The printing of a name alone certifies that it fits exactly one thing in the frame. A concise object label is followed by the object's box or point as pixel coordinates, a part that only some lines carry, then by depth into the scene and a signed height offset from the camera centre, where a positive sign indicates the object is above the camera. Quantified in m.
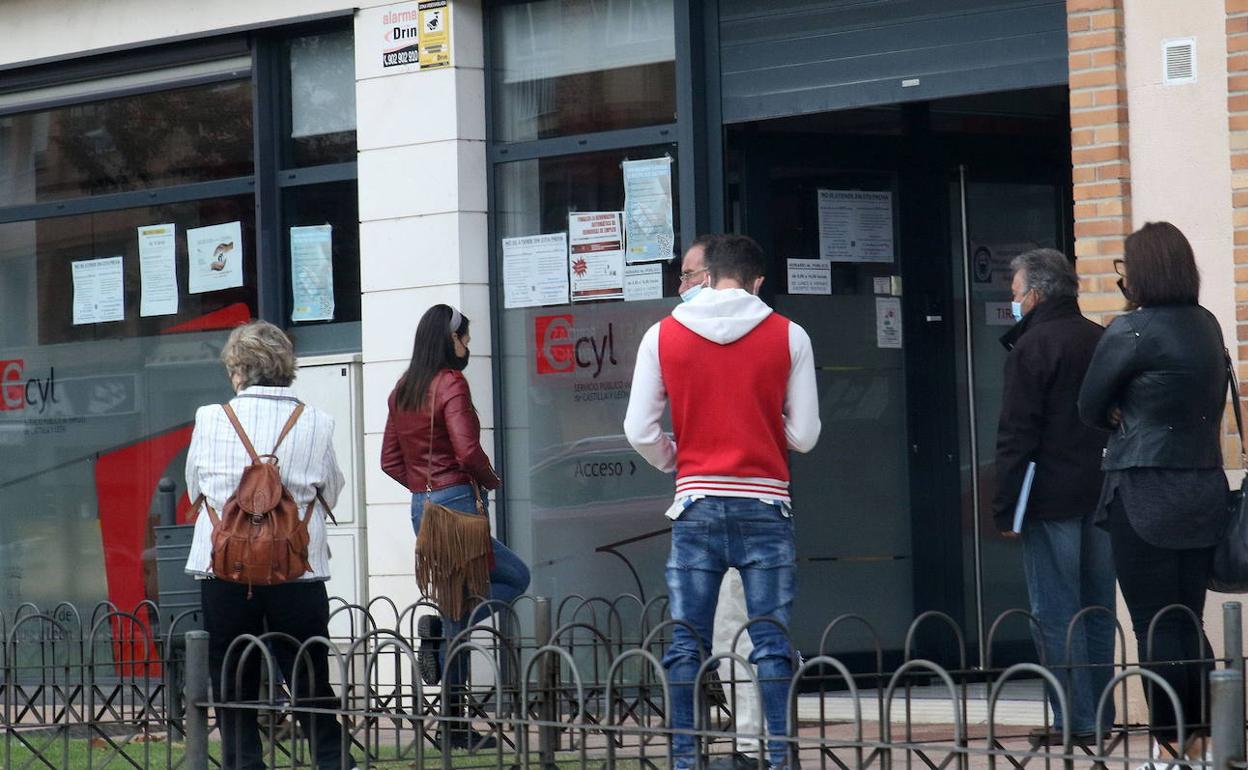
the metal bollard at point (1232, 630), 11.29 -0.73
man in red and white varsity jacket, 12.71 -0.15
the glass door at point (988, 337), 19.98 +0.22
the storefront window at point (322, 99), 20.87 +1.58
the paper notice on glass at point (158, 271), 22.25 +0.75
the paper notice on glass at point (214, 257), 21.70 +0.79
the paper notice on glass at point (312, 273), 21.03 +0.67
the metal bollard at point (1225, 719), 6.62 -0.58
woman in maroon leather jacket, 16.45 -0.15
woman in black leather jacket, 12.65 -0.19
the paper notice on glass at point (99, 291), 22.75 +0.66
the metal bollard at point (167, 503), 18.22 -0.45
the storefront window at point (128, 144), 21.69 +1.47
